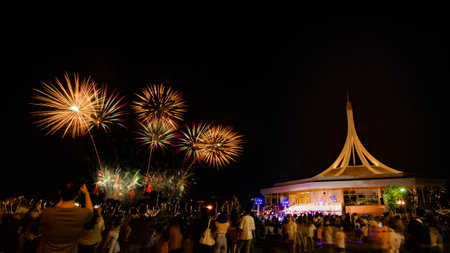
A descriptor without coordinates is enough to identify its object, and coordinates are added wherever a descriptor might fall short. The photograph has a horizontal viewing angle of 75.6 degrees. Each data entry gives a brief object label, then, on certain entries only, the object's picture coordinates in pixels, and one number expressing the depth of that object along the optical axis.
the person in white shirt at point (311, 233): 13.00
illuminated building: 35.16
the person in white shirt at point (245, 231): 8.84
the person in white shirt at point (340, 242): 9.81
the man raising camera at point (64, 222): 3.33
